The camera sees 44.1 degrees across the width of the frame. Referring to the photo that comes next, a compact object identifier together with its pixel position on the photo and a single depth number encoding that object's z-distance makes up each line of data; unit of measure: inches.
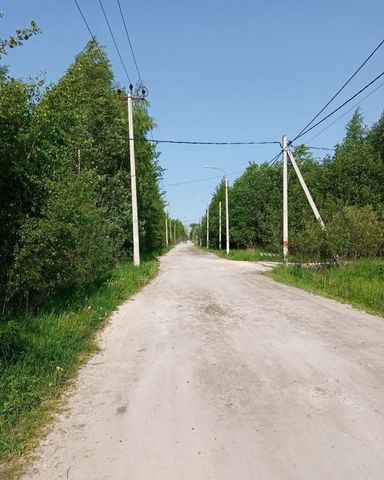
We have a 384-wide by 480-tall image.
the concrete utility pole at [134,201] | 863.7
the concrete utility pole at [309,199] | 787.4
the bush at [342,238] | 739.4
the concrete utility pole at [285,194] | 889.5
